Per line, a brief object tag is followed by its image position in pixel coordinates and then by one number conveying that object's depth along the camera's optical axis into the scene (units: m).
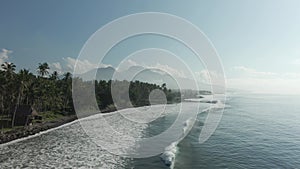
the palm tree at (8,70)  48.53
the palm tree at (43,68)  67.12
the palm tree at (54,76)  78.81
